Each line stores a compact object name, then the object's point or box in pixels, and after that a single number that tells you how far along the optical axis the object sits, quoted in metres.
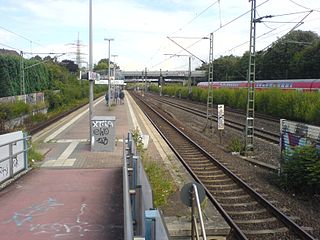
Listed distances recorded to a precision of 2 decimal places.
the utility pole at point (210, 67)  18.67
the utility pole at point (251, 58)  12.54
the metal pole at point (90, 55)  12.70
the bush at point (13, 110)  18.92
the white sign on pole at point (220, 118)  15.67
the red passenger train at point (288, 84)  29.58
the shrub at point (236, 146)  13.11
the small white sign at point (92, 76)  12.11
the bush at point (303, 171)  7.80
